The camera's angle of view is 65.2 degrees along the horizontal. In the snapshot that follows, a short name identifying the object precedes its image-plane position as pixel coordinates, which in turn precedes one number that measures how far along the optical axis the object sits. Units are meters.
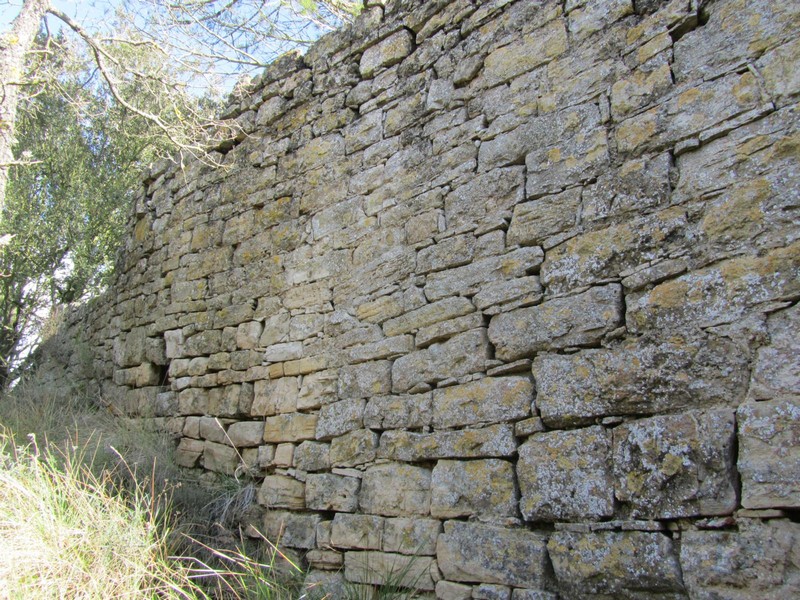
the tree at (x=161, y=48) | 5.35
